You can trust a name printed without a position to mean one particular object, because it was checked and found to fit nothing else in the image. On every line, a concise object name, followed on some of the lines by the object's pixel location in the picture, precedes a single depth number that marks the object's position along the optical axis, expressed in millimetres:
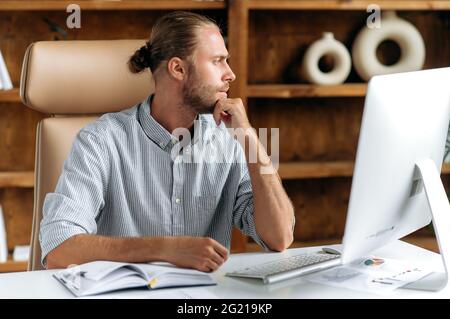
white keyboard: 2651
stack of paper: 2644
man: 2969
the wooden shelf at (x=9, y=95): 4064
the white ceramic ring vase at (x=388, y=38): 4291
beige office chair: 3122
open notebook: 2577
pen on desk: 2660
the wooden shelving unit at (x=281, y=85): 4117
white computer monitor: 2528
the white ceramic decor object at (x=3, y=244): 4123
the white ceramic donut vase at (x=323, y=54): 4261
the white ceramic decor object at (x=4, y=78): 4069
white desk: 2586
